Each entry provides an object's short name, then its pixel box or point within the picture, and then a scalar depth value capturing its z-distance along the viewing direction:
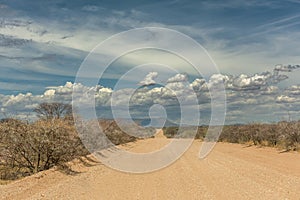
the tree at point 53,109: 34.62
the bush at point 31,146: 18.09
